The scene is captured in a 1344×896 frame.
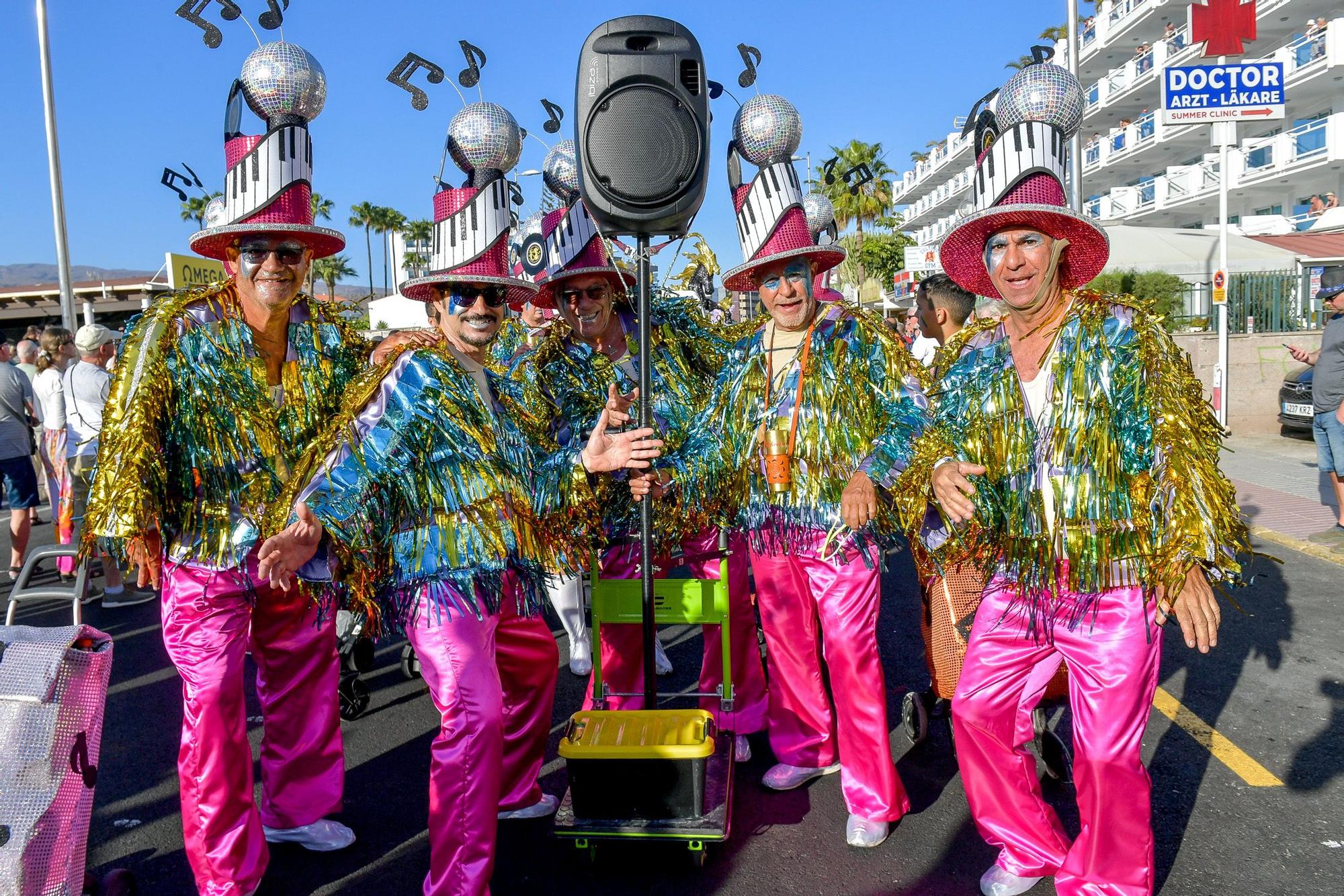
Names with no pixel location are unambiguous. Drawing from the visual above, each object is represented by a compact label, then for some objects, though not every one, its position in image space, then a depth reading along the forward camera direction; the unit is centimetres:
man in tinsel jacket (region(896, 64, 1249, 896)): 265
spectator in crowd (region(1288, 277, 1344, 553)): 707
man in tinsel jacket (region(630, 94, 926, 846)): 339
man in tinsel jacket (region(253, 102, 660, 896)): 282
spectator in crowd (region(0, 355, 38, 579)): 781
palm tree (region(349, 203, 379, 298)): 7306
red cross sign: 1175
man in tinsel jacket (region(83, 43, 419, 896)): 289
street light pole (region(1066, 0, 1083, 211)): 1076
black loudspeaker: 304
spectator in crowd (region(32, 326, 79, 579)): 741
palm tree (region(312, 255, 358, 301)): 6539
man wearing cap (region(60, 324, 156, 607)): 682
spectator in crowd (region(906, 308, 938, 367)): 762
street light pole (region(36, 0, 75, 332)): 1373
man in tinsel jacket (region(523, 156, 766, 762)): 399
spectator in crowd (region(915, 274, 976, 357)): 522
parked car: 1132
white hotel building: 2689
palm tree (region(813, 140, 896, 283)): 5262
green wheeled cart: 310
